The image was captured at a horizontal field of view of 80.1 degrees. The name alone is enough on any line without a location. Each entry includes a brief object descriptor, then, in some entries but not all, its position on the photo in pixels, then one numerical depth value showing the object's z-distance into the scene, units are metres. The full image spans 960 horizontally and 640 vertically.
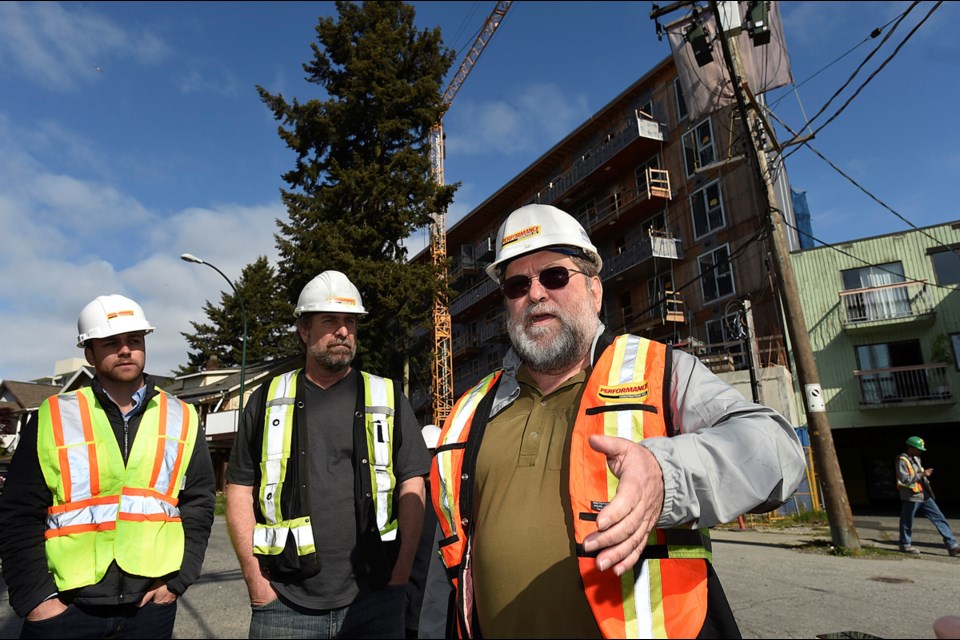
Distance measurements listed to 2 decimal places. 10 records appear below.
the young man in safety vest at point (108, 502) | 2.64
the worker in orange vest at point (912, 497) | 10.35
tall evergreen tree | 20.89
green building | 21.72
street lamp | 18.92
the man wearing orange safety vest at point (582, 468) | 1.36
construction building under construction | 22.31
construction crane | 38.44
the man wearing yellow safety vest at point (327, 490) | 2.69
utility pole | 10.02
